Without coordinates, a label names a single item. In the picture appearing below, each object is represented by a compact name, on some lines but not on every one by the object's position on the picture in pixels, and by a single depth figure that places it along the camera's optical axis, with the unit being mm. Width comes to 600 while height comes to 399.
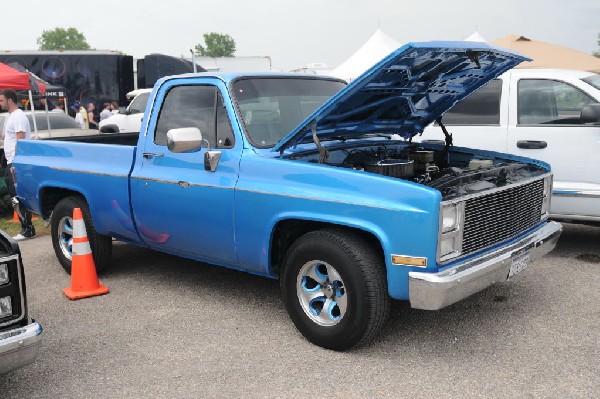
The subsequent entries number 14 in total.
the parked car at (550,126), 6098
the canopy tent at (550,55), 14453
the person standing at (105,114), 18297
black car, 3137
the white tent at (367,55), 18116
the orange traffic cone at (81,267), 5391
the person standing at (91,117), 19359
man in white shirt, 8148
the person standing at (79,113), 18672
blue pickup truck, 3742
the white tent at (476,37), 18092
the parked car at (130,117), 16016
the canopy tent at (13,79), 10906
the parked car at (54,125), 13102
